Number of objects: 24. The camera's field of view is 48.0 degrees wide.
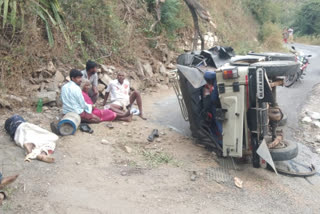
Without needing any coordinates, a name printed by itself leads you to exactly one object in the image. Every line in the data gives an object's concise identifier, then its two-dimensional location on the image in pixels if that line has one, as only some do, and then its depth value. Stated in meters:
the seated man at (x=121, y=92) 6.63
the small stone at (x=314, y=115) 7.73
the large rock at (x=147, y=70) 9.95
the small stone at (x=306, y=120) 7.46
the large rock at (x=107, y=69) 8.29
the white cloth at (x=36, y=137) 4.48
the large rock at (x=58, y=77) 7.28
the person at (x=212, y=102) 4.85
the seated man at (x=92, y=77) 6.53
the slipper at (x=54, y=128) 5.07
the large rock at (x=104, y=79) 7.96
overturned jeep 4.42
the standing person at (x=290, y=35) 32.45
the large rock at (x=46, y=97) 6.49
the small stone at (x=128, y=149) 5.01
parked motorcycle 9.54
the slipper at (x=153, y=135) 5.55
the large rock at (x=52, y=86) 7.00
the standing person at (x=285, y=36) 31.11
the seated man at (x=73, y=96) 5.45
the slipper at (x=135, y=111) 6.84
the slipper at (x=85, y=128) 5.38
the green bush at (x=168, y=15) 12.09
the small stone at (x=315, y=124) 7.22
